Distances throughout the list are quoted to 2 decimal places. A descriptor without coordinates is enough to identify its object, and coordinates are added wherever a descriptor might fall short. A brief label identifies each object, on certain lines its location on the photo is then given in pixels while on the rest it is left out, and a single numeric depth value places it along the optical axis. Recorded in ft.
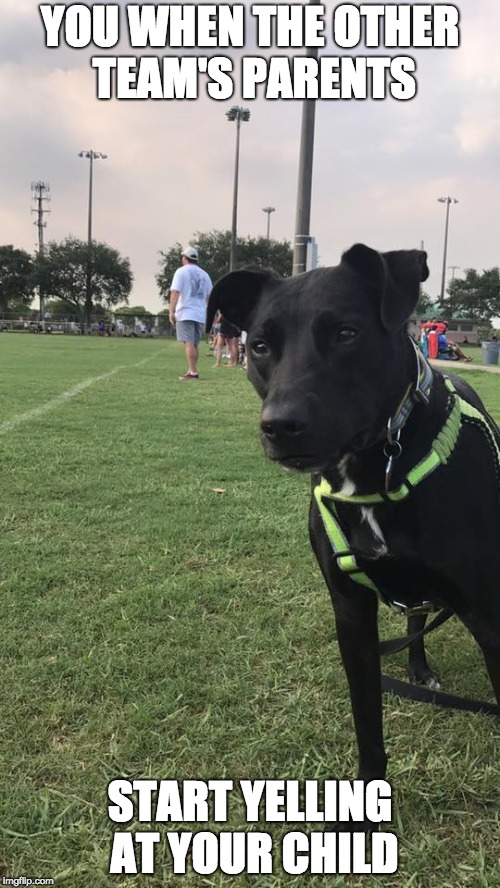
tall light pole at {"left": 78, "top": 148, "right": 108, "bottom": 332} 201.46
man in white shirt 36.11
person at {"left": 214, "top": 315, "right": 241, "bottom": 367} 51.97
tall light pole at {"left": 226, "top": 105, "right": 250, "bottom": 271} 120.49
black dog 5.09
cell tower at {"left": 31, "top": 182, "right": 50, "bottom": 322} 244.01
